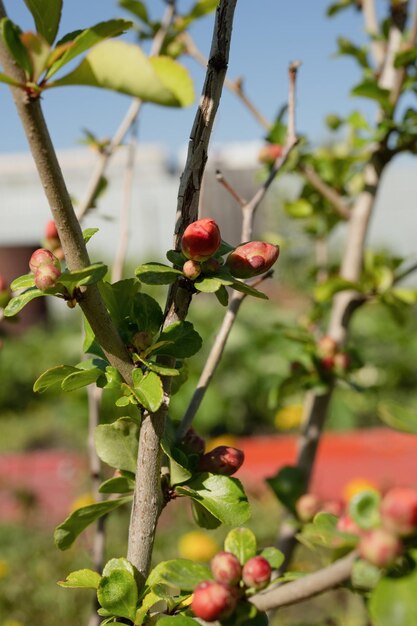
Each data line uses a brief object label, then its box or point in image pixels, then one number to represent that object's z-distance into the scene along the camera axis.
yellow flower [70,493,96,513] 2.64
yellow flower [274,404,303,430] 3.50
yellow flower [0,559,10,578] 1.90
